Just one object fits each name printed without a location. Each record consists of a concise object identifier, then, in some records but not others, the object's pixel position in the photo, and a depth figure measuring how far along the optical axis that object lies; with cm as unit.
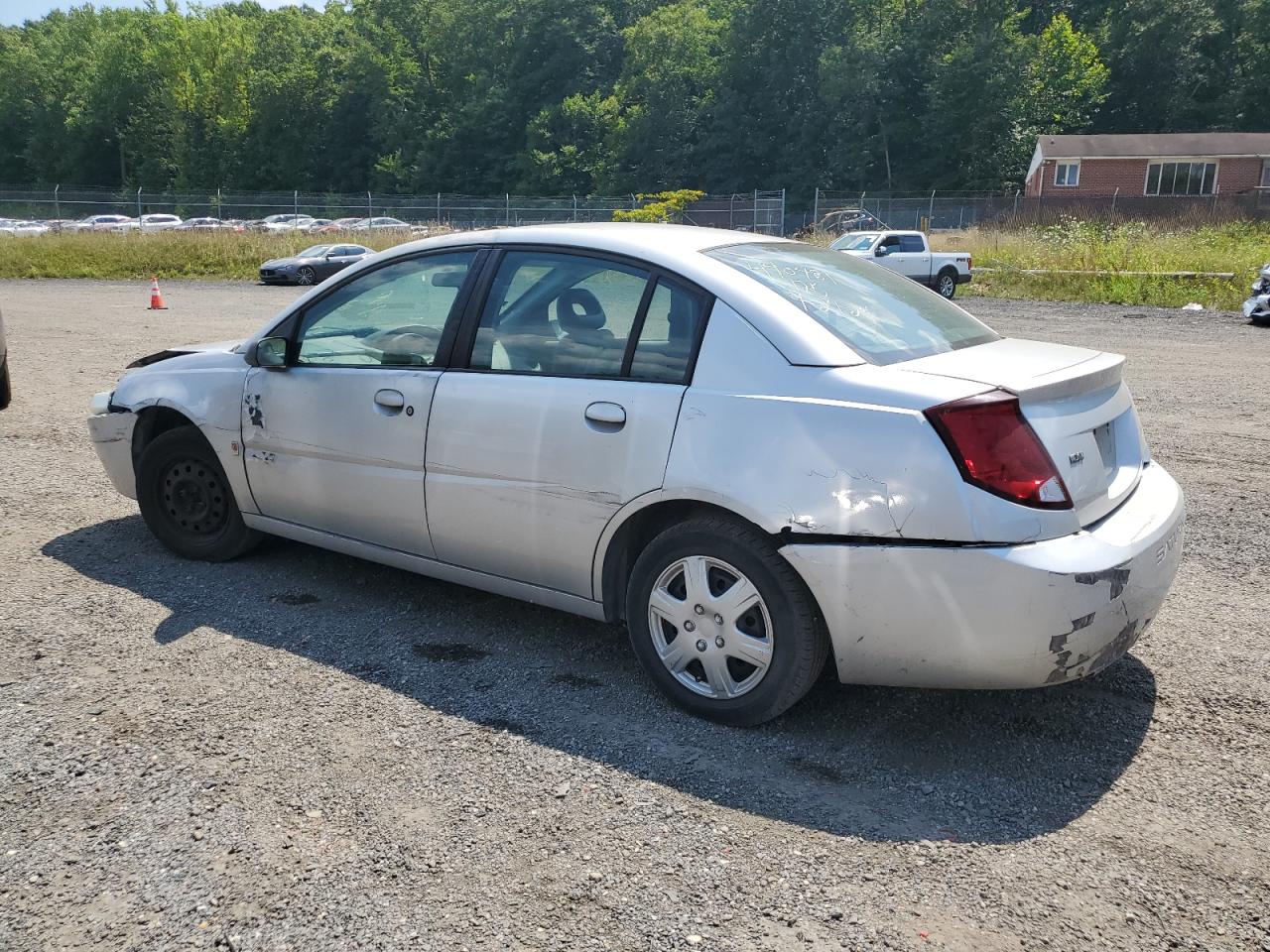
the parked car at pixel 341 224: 4335
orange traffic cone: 2081
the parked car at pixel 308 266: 2867
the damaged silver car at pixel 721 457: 305
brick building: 5641
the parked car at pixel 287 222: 4303
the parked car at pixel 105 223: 3854
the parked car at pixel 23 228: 3592
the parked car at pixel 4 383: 910
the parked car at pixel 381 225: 4197
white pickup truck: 2412
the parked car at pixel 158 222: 3880
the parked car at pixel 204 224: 4572
